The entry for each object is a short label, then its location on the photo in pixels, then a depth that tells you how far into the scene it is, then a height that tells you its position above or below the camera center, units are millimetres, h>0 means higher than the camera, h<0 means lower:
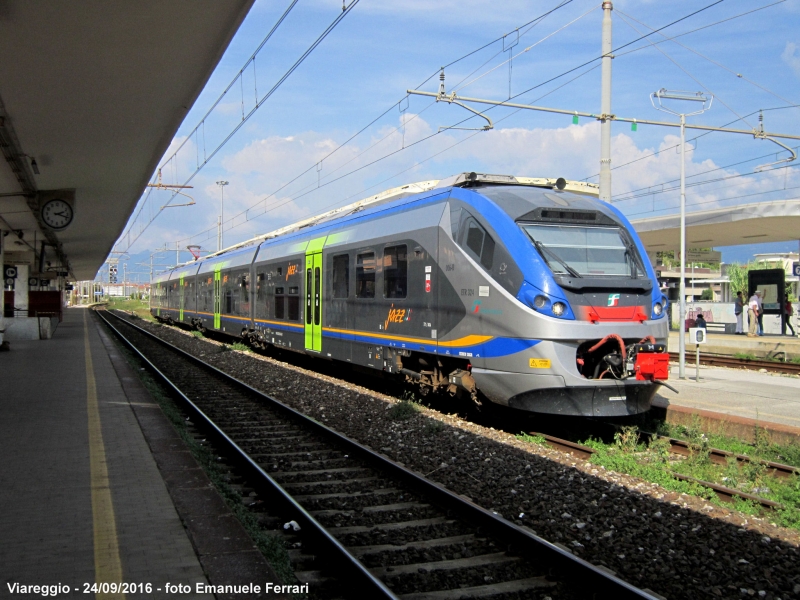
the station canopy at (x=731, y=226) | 22875 +2682
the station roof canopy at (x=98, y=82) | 7199 +2888
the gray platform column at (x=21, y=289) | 31875 +502
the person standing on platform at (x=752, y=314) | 23761 -431
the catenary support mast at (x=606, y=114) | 12836 +3471
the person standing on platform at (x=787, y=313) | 23900 -400
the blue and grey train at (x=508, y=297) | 8227 +49
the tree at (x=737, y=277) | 52562 +1904
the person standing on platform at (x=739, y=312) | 25230 -388
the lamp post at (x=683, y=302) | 13766 -17
